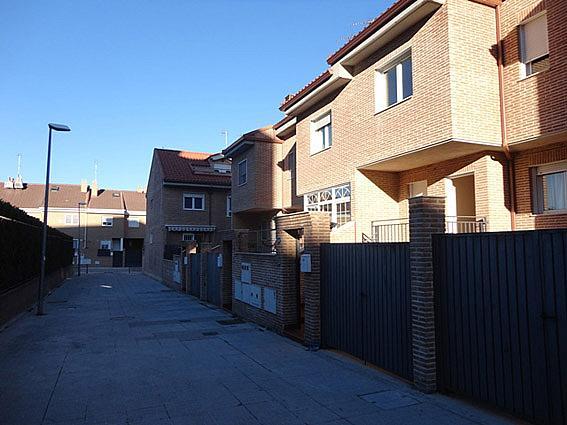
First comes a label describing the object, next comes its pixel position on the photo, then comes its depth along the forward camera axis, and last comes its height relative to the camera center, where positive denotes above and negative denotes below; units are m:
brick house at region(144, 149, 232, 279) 29.88 +3.64
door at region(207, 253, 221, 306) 15.62 -1.02
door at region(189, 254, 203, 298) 18.56 -0.99
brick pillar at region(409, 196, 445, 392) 5.94 -0.48
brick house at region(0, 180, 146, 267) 48.38 +3.91
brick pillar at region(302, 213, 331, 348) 8.86 -0.58
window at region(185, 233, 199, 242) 30.58 +1.09
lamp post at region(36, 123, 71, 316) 14.05 +1.60
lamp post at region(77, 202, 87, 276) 43.22 +5.35
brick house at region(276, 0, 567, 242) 9.16 +3.21
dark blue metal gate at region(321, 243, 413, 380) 6.55 -0.89
